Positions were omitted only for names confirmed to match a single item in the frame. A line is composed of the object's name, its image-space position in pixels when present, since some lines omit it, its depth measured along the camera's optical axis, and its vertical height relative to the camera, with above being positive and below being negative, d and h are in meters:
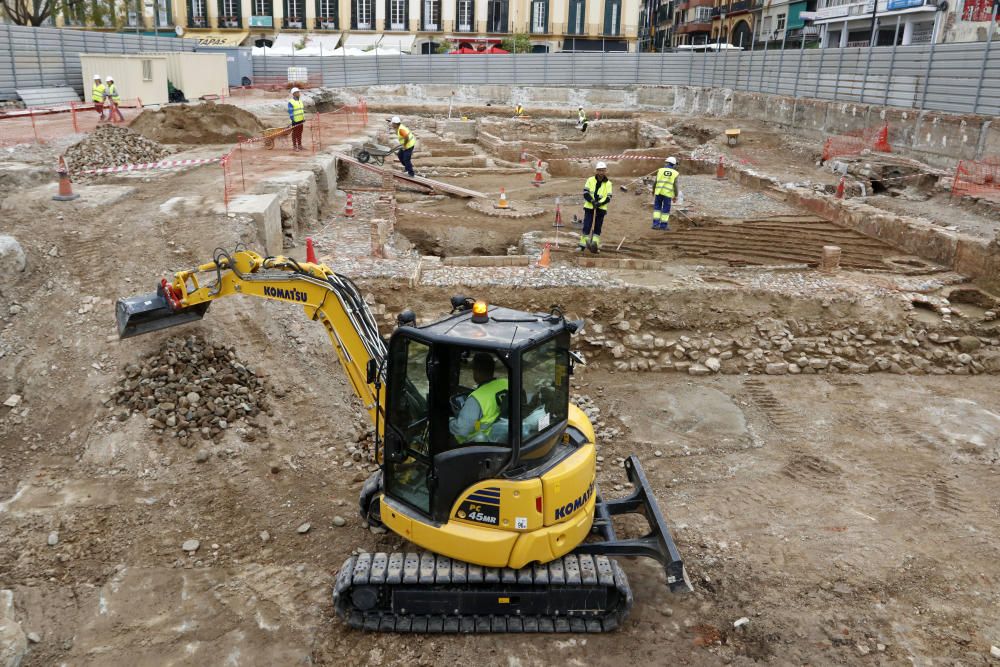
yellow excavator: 5.02 -2.67
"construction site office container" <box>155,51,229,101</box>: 27.44 +0.15
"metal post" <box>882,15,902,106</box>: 21.30 +0.62
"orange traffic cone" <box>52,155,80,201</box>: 11.59 -1.71
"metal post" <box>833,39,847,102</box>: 23.97 +0.63
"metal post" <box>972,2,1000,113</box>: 17.91 +0.87
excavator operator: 5.04 -2.06
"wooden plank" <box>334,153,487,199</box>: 16.95 -2.15
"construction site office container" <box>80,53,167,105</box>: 24.34 +0.05
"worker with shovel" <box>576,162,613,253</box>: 12.55 -1.82
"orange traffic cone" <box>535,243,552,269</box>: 11.82 -2.54
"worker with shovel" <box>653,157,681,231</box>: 14.00 -1.74
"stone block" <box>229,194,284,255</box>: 11.25 -1.97
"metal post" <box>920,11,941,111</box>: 19.70 +0.78
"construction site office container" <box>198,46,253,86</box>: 36.41 +0.70
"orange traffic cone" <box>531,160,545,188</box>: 19.69 -2.23
